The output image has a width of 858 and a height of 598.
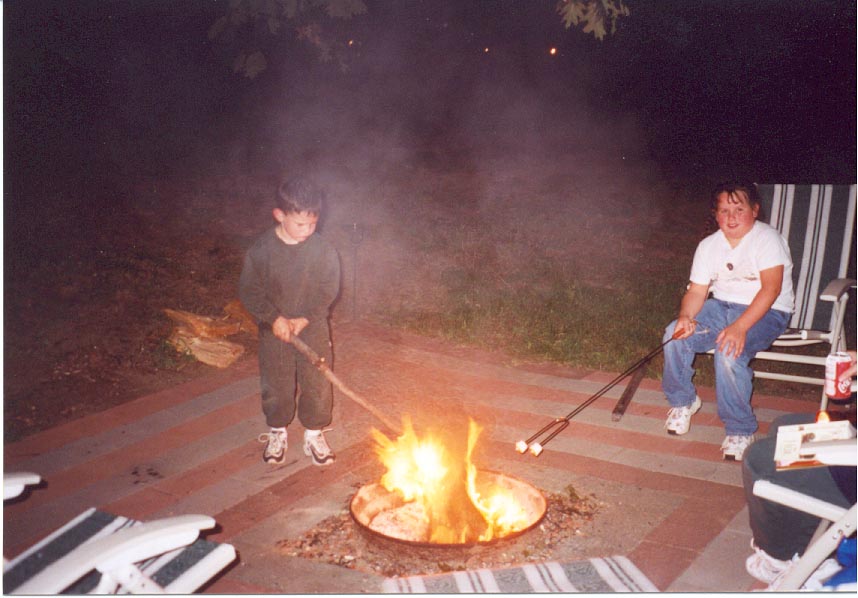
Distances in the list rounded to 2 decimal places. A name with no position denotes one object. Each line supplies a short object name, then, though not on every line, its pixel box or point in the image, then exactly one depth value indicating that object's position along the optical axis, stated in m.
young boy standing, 3.50
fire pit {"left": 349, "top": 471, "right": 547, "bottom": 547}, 3.24
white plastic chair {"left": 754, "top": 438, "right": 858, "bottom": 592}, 2.21
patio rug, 2.68
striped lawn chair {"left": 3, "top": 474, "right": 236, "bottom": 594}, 1.97
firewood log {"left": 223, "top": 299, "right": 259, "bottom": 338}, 6.04
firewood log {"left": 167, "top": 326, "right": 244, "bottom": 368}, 5.34
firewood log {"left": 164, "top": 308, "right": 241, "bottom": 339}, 5.68
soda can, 2.82
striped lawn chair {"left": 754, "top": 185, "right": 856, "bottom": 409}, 4.72
